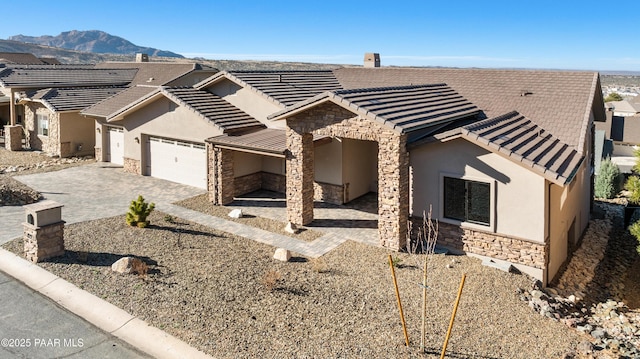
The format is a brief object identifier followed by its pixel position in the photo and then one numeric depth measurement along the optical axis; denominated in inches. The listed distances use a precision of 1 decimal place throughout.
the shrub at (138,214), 628.4
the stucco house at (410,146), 527.2
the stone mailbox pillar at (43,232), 494.9
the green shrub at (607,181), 1021.8
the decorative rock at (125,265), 478.3
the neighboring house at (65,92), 1135.0
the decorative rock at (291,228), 633.0
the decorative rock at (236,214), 691.5
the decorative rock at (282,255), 530.0
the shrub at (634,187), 533.9
